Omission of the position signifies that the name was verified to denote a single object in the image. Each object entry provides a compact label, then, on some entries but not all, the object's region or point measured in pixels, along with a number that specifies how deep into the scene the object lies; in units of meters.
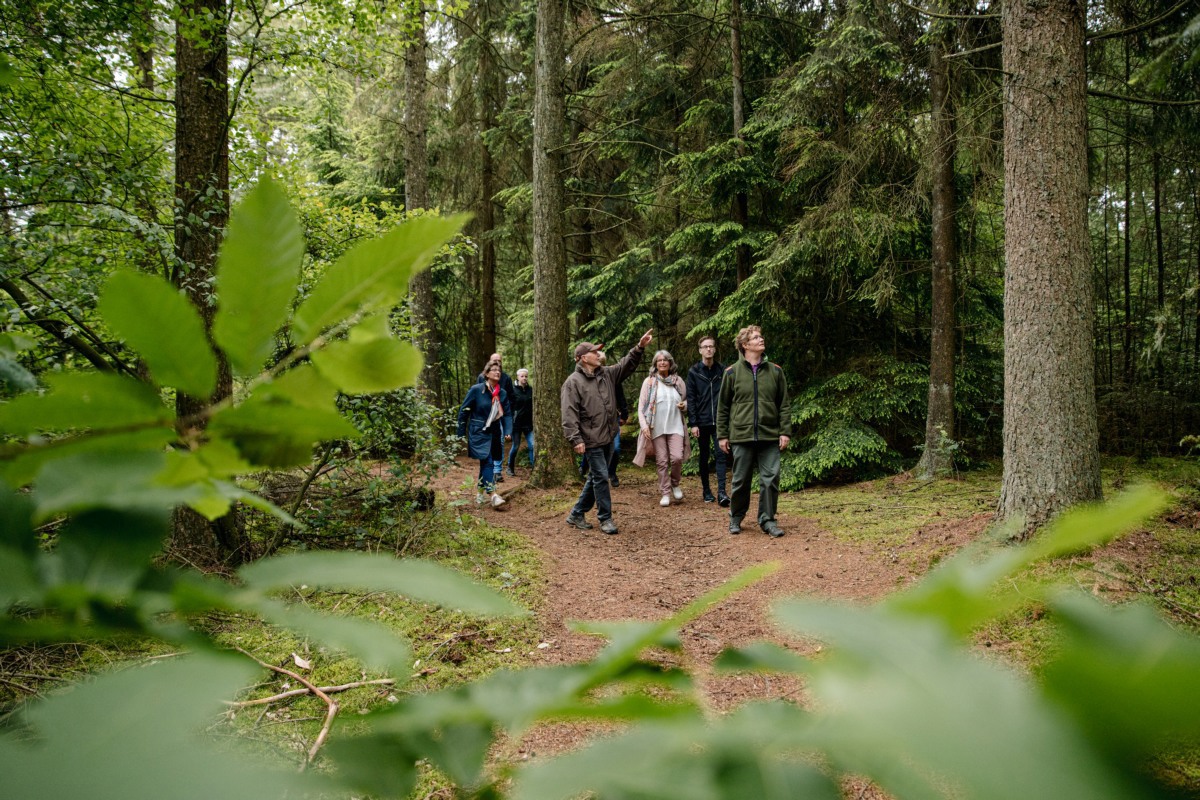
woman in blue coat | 8.31
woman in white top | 8.47
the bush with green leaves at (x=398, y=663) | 0.22
